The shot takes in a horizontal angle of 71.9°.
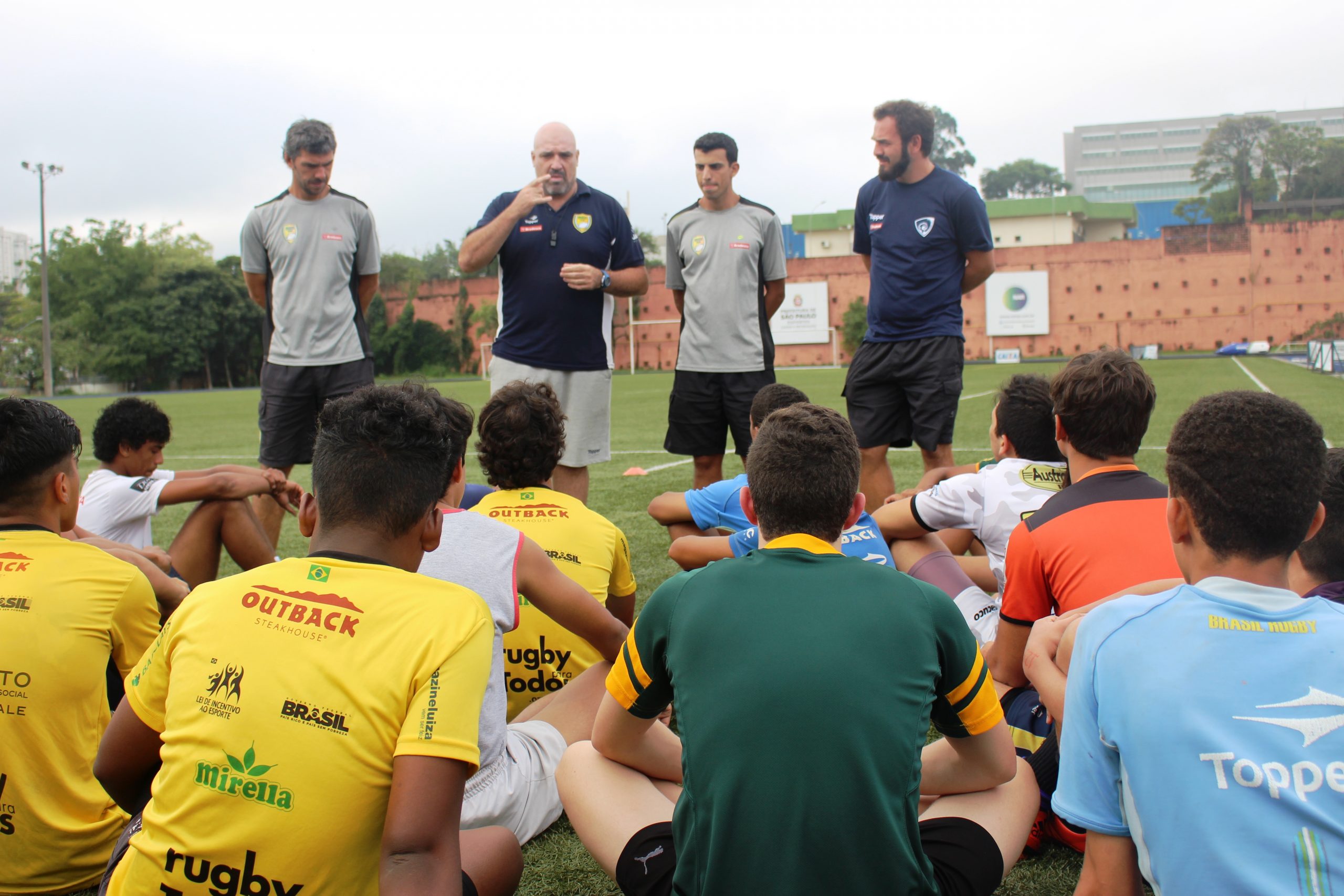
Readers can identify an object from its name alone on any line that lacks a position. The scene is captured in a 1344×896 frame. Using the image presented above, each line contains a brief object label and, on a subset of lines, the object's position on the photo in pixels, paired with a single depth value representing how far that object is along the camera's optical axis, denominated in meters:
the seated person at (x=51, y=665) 2.07
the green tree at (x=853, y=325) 56.28
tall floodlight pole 43.97
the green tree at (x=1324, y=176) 79.62
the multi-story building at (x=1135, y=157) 133.12
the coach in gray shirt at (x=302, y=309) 5.52
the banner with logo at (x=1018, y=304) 56.69
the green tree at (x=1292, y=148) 79.44
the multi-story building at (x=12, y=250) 159.25
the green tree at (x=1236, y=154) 82.56
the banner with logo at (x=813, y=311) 58.72
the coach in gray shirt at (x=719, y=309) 5.89
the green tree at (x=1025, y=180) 97.75
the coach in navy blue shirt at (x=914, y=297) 5.54
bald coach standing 5.22
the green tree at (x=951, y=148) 84.25
